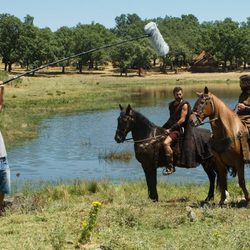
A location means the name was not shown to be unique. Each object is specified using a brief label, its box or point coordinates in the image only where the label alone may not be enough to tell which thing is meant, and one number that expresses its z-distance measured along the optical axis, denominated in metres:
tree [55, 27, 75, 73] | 108.47
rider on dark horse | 12.80
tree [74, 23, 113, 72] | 113.02
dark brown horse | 13.07
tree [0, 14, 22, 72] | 104.88
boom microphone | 10.00
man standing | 9.36
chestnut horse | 11.16
